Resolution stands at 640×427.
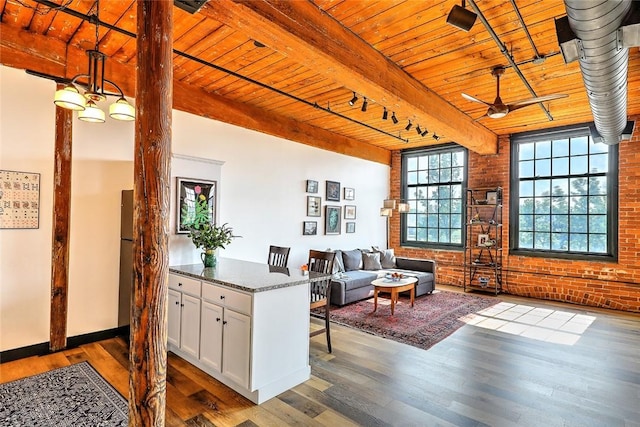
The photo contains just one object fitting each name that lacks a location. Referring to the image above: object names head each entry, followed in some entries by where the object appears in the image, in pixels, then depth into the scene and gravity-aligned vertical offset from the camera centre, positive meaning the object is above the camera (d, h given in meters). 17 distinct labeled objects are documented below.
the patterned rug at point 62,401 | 2.44 -1.46
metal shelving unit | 6.88 -0.42
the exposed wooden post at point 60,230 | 3.59 -0.18
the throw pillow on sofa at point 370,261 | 6.75 -0.84
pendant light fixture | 2.59 +0.89
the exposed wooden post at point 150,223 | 1.89 -0.05
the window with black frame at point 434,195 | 7.61 +0.57
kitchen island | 2.71 -0.95
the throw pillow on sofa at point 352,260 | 6.51 -0.80
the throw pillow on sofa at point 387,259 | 7.12 -0.83
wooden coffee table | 4.96 -1.00
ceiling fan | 3.70 +1.29
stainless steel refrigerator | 3.92 -0.51
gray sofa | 5.48 -0.99
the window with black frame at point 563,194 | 5.98 +0.51
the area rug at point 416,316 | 4.20 -1.40
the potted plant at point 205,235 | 3.74 -0.21
